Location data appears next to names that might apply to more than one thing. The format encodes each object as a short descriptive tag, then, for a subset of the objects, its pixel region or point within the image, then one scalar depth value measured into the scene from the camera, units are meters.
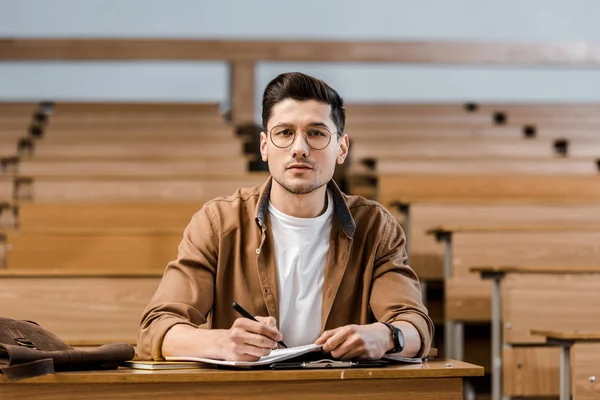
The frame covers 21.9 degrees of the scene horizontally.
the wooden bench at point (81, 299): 3.65
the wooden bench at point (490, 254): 4.07
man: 2.82
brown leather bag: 2.37
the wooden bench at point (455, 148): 5.74
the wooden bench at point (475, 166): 5.19
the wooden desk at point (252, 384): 2.39
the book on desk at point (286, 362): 2.46
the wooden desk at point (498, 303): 3.74
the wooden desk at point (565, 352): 3.19
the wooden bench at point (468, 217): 4.36
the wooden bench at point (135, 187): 4.74
